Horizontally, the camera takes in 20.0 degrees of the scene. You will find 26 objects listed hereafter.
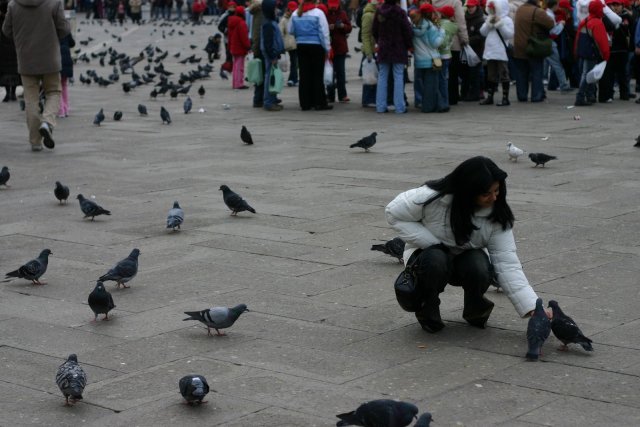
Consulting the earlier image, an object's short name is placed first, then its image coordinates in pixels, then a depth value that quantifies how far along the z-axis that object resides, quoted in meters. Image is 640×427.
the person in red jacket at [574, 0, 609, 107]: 25.92
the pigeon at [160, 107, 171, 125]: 25.26
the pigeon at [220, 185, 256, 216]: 14.22
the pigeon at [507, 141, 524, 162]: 18.36
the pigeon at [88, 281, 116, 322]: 9.78
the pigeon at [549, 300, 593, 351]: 8.65
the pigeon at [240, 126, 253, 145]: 21.25
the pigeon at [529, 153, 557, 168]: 17.67
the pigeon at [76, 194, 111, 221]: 14.31
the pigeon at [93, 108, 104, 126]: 24.95
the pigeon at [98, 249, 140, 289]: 10.88
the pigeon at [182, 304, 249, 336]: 9.37
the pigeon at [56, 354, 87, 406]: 7.73
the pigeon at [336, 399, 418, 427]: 6.85
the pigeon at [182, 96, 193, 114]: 27.60
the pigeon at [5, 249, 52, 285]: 11.19
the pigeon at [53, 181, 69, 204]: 15.56
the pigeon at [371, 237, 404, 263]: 11.62
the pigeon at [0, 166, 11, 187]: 16.95
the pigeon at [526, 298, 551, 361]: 8.61
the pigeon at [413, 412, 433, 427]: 6.59
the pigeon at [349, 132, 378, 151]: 19.73
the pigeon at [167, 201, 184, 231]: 13.58
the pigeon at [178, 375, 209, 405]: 7.60
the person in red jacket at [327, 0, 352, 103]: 27.38
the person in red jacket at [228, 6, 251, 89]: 31.00
